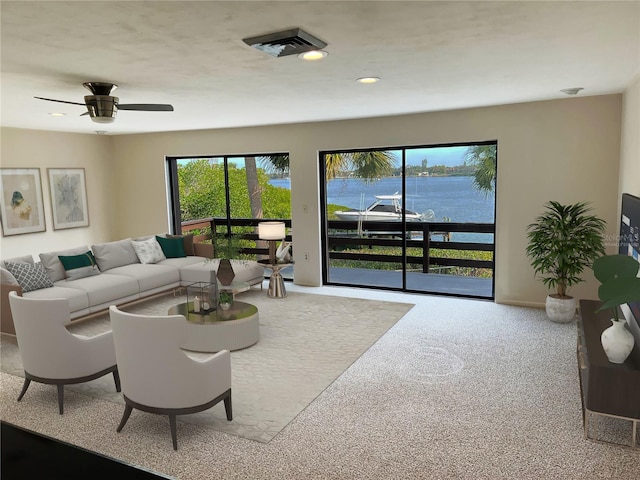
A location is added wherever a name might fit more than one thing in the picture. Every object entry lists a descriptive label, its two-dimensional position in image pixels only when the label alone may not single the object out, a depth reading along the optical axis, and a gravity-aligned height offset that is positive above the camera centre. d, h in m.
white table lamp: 6.74 -0.62
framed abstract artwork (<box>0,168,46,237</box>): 6.74 -0.08
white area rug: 3.39 -1.59
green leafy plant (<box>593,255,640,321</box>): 2.76 -0.60
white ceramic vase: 2.91 -1.00
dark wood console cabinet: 2.82 -1.26
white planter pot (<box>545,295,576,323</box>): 5.17 -1.39
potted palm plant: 5.03 -0.70
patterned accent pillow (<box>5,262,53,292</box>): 5.16 -0.89
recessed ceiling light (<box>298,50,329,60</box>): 3.01 +0.88
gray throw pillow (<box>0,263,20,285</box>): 5.00 -0.87
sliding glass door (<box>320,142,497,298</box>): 6.33 -0.44
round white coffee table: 4.53 -1.36
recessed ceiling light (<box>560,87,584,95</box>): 4.71 +0.95
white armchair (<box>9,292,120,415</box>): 3.36 -1.13
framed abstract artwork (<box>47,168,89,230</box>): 7.45 -0.05
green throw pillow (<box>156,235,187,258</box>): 7.18 -0.84
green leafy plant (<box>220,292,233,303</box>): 4.98 -1.14
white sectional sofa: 5.17 -1.03
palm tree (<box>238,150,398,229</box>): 6.89 +0.36
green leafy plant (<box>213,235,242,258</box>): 5.57 -0.68
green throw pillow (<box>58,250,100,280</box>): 5.76 -0.89
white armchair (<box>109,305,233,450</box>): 2.86 -1.13
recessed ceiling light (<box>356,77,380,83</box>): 3.90 +0.91
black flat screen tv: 3.39 -0.44
